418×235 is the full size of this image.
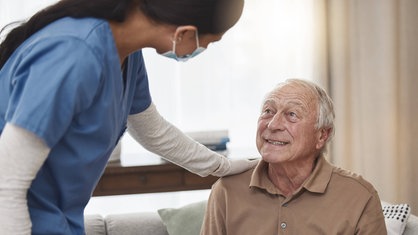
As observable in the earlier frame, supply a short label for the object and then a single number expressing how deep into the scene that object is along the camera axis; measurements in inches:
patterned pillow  100.4
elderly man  84.4
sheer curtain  154.3
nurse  48.8
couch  114.5
